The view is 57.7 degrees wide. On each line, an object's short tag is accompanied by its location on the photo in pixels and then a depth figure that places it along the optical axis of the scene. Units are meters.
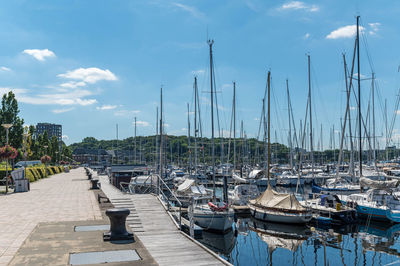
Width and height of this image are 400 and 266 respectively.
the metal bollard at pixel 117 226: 12.05
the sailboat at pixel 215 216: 24.17
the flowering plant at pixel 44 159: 65.88
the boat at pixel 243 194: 35.78
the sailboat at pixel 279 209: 27.44
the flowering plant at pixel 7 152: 30.89
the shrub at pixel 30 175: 41.21
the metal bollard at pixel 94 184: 31.88
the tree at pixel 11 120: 38.34
